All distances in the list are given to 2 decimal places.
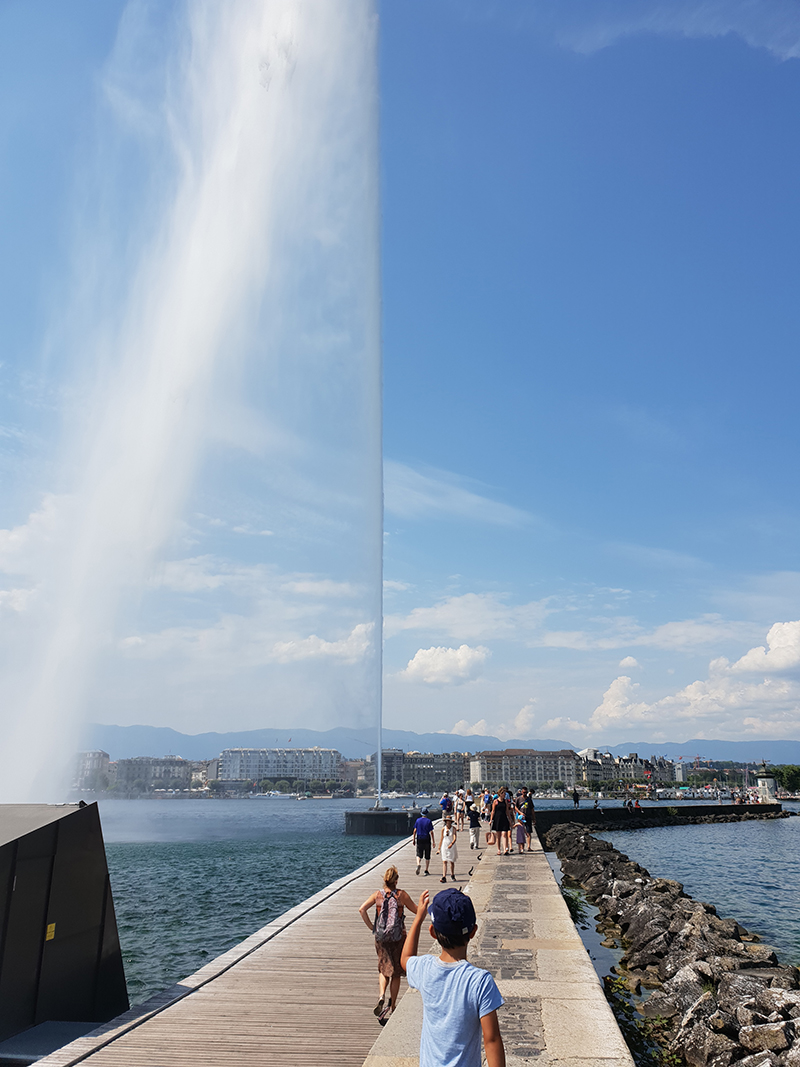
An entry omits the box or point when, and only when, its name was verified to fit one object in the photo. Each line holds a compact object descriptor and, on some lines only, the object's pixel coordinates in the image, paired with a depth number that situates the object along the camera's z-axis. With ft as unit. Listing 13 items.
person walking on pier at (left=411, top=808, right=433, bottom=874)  63.05
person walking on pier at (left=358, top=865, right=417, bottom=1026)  26.07
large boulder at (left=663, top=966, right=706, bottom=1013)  38.73
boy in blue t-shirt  12.48
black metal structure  29.68
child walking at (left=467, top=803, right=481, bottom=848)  88.74
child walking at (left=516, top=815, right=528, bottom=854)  83.55
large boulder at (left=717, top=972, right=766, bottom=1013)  34.70
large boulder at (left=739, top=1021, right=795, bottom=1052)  29.68
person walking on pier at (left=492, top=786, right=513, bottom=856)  75.77
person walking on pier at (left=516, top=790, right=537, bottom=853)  103.96
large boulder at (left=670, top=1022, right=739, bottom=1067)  31.01
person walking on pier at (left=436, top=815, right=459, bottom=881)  60.13
